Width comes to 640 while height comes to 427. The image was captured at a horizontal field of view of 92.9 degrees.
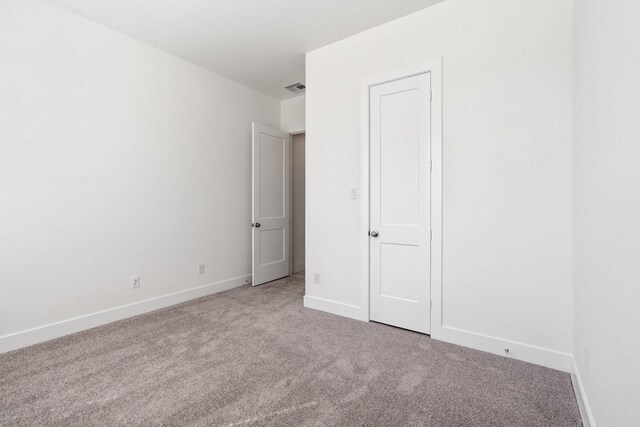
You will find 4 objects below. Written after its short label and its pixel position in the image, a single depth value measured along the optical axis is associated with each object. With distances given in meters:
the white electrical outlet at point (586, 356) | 1.54
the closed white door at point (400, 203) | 2.61
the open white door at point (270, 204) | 4.19
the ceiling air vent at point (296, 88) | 4.29
